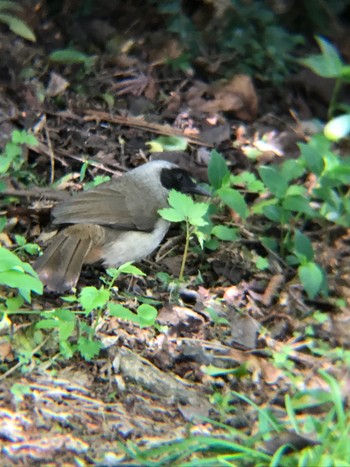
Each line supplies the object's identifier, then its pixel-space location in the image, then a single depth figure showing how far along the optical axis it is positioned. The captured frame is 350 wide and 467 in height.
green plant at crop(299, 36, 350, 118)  6.79
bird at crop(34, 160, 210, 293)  5.45
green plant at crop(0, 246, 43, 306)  4.31
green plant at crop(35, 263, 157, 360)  4.57
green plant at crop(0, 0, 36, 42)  7.48
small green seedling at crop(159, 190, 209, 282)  5.34
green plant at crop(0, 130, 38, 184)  6.41
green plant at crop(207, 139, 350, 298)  5.68
